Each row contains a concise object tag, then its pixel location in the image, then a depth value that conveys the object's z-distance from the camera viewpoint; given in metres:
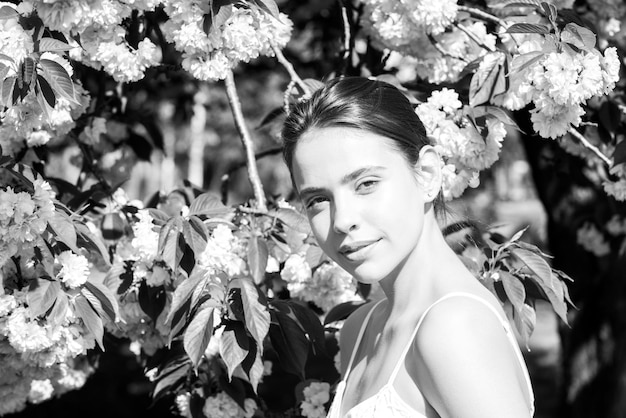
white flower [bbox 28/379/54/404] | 3.08
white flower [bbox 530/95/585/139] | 2.26
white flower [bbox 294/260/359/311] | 2.60
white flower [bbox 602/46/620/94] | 2.21
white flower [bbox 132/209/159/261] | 2.37
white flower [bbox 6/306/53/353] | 2.18
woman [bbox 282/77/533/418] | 1.47
